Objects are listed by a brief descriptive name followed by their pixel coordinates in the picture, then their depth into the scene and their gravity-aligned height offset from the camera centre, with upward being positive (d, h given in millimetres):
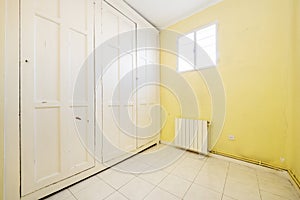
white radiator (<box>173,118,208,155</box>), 2217 -625
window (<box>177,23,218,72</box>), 2242 +940
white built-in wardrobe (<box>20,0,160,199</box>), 1183 +113
